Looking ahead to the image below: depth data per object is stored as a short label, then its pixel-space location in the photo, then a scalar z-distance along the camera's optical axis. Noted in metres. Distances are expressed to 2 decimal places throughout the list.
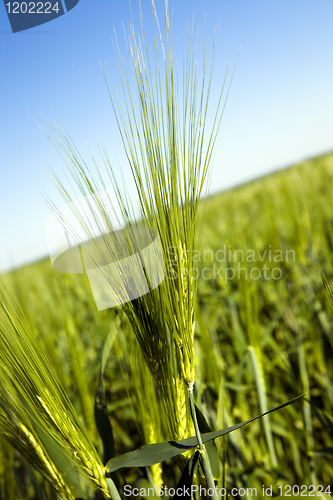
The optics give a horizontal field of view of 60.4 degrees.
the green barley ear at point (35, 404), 0.30
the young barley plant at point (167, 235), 0.28
